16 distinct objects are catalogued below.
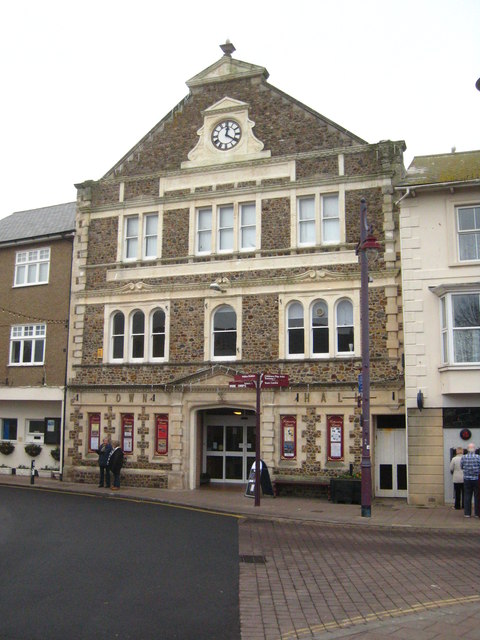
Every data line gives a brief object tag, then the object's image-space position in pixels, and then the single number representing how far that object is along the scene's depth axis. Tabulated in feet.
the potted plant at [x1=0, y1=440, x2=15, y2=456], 91.04
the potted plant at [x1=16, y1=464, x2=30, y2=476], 88.98
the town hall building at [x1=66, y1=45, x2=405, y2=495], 71.97
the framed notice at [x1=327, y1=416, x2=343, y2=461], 70.79
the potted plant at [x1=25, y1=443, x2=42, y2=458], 88.38
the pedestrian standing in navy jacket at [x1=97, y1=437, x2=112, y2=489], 75.36
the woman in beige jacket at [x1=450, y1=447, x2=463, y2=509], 60.39
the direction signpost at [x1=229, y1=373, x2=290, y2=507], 62.23
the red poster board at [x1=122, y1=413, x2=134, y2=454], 80.12
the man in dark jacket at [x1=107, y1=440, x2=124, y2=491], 74.90
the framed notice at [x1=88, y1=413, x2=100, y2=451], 82.07
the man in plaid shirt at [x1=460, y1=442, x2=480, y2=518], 56.54
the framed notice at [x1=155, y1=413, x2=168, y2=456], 78.38
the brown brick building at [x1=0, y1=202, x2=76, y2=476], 87.40
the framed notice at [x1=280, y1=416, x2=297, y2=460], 72.59
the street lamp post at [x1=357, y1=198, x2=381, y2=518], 55.67
